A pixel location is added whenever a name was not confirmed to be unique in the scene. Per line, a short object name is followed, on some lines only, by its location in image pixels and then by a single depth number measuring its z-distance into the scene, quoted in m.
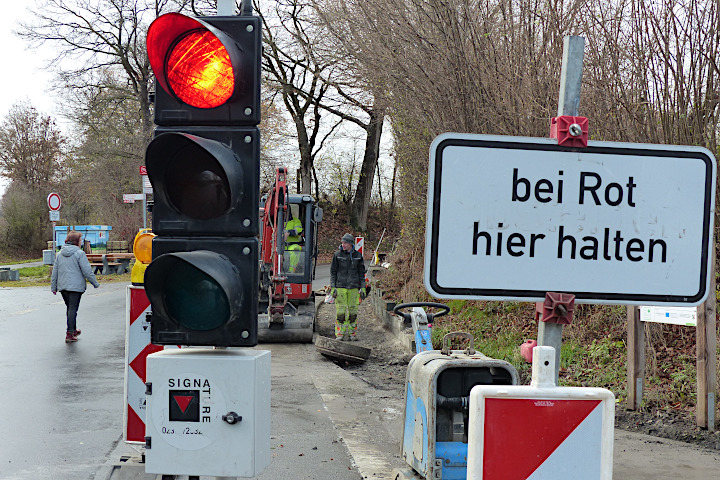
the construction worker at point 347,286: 14.74
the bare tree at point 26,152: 58.62
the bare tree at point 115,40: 37.81
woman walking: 13.66
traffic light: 3.20
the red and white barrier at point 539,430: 2.57
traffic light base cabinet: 3.21
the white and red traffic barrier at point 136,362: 5.33
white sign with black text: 2.67
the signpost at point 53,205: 27.70
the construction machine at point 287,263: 14.01
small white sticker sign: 7.38
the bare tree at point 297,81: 36.38
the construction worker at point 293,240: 16.88
